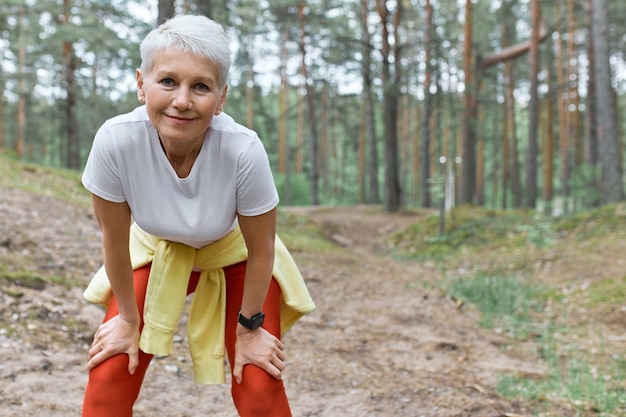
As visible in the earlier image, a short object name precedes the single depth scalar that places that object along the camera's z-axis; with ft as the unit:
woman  5.49
